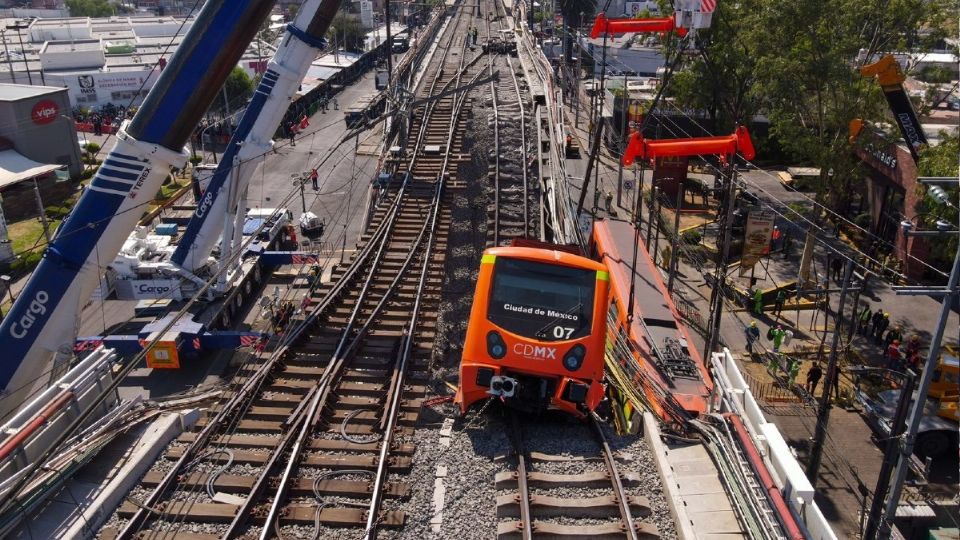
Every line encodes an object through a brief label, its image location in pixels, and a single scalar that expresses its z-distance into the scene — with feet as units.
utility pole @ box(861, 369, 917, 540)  28.84
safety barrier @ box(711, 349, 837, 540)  23.57
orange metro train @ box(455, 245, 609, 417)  33.88
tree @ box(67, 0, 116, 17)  318.45
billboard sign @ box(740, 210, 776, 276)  63.16
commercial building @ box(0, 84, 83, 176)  108.17
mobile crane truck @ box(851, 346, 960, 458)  49.08
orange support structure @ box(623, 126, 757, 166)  56.29
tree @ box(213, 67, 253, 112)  151.94
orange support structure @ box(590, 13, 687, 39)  83.66
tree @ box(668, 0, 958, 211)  68.90
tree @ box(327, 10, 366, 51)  210.59
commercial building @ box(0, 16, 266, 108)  153.48
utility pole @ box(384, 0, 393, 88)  83.48
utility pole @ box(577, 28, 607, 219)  56.93
